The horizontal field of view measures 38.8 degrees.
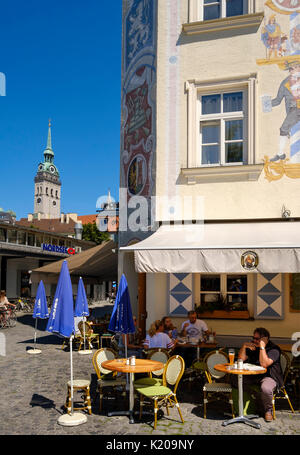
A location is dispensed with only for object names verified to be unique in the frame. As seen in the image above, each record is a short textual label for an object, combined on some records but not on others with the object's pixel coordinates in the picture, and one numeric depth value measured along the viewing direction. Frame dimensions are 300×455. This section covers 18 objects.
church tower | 148.75
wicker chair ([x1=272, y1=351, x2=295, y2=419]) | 7.43
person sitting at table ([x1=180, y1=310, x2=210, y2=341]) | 9.91
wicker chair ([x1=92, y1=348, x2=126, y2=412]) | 7.59
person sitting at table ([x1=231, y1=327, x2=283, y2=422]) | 6.88
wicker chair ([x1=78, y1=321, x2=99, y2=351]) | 13.55
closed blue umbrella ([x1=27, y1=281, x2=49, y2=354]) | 13.44
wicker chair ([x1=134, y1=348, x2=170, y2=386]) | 8.04
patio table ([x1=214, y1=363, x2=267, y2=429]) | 6.55
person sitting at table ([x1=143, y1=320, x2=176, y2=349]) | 8.86
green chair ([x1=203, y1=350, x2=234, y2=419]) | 7.61
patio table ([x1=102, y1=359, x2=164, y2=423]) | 6.83
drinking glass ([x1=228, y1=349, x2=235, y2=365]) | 7.29
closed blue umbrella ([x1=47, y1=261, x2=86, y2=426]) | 6.96
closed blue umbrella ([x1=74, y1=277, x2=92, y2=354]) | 13.41
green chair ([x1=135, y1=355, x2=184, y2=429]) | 6.77
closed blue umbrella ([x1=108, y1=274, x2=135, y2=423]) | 8.13
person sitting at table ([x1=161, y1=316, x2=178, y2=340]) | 9.87
